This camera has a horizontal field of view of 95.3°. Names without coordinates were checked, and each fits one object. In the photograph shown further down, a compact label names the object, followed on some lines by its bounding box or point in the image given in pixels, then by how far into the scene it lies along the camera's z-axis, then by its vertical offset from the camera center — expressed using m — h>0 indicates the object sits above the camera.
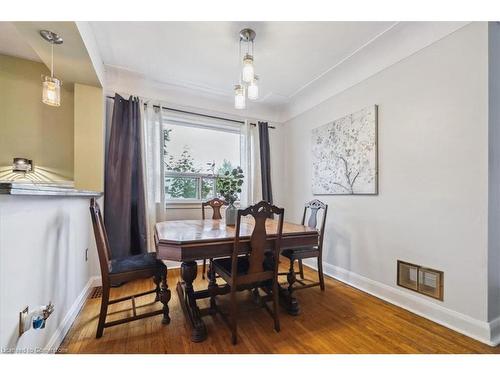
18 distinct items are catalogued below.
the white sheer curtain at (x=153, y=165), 2.95 +0.29
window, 3.30 +0.47
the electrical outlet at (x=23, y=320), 1.06 -0.63
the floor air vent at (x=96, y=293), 2.30 -1.11
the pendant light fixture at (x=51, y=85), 1.75 +0.79
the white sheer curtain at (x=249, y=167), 3.70 +0.32
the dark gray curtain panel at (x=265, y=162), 3.75 +0.41
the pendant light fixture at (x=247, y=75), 1.86 +0.94
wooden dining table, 1.53 -0.42
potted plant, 2.25 -0.02
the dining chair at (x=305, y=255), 2.25 -0.70
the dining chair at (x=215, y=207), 2.93 -0.26
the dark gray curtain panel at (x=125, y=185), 2.72 +0.02
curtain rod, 3.11 +1.09
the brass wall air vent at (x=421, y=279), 1.89 -0.82
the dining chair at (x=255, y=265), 1.57 -0.61
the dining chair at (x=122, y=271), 1.62 -0.64
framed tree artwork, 2.44 +0.38
